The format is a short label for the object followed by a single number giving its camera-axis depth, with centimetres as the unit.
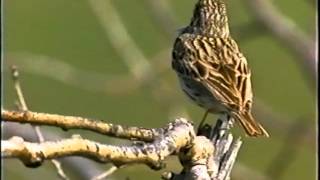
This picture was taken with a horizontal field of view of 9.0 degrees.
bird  546
